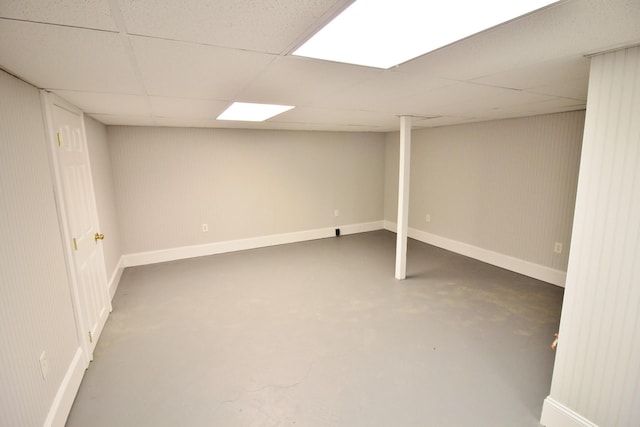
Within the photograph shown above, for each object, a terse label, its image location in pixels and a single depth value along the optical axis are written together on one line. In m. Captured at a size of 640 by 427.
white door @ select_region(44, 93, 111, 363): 2.32
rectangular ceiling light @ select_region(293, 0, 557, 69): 0.98
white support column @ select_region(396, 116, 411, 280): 3.78
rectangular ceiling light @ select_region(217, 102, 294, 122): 2.86
